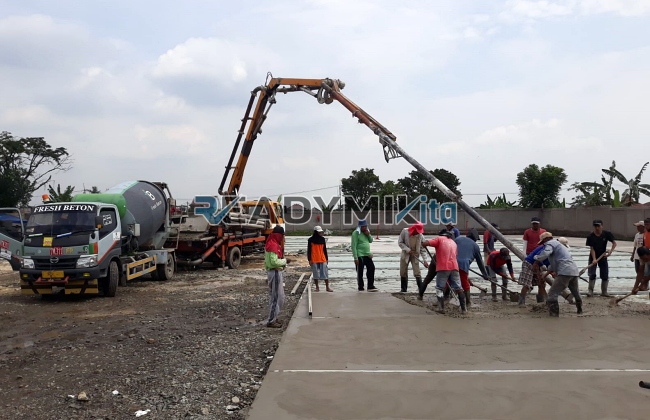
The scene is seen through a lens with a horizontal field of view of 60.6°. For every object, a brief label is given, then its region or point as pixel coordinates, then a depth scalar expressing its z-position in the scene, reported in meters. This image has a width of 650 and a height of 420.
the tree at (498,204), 47.41
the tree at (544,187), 45.38
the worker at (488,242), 11.88
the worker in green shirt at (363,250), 12.08
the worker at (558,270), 8.91
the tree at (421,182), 52.66
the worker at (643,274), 9.48
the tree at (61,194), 36.61
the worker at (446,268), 9.44
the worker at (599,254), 11.20
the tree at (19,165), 39.97
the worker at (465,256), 9.93
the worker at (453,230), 11.08
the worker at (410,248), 11.46
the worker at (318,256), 11.91
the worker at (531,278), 9.60
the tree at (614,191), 37.03
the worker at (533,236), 10.74
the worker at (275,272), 8.68
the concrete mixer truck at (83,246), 11.56
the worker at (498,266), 10.61
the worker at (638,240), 11.12
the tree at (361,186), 51.66
